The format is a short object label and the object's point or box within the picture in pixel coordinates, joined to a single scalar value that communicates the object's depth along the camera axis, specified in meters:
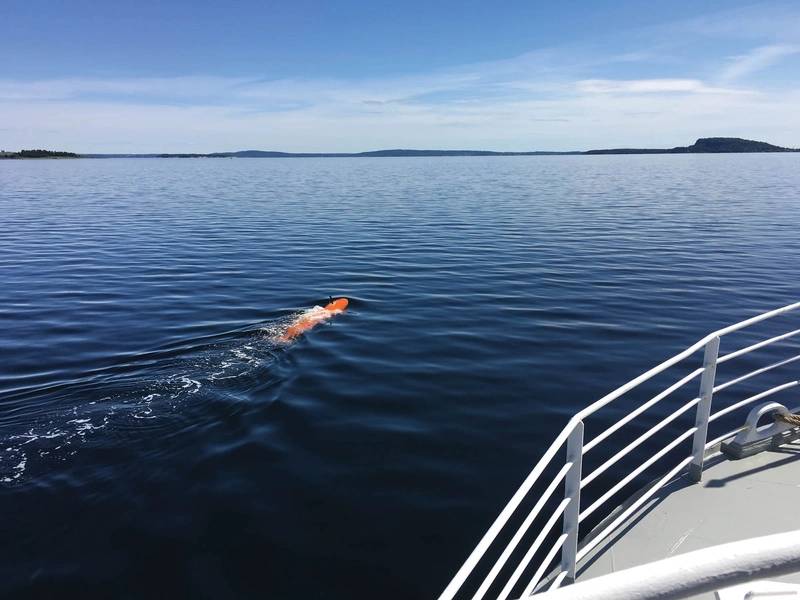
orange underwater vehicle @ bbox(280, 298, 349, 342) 14.80
